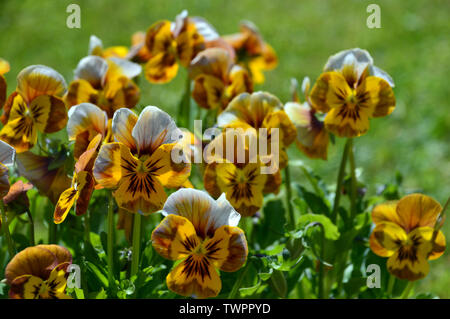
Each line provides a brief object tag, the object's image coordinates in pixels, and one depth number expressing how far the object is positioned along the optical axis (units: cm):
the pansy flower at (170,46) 66
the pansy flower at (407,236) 57
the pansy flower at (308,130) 60
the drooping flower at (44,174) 57
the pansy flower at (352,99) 58
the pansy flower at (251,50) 73
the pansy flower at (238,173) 55
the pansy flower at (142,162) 53
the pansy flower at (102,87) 60
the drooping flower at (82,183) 53
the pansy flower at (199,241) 53
